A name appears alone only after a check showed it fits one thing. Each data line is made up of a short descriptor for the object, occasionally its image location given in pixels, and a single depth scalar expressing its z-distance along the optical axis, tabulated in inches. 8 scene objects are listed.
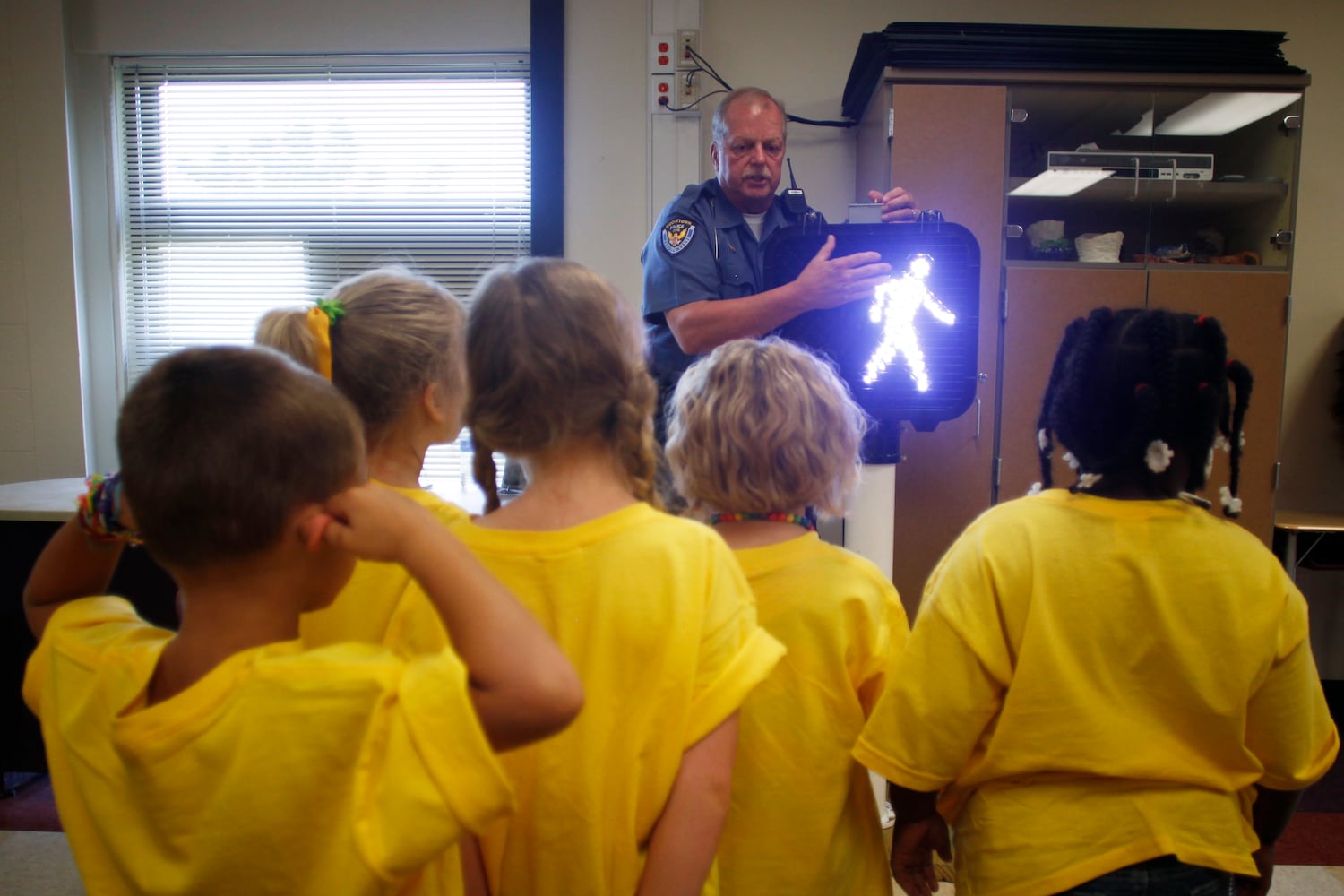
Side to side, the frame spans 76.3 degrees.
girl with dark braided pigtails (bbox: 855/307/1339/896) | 35.6
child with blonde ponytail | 38.1
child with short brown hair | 24.1
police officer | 69.7
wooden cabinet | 106.2
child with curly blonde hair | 39.9
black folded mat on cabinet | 104.6
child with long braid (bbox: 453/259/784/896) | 31.6
